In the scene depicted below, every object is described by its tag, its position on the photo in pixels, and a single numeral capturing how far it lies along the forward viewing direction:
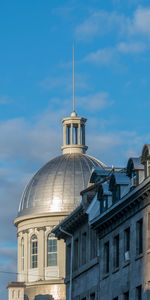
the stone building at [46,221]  95.50
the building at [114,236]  45.12
